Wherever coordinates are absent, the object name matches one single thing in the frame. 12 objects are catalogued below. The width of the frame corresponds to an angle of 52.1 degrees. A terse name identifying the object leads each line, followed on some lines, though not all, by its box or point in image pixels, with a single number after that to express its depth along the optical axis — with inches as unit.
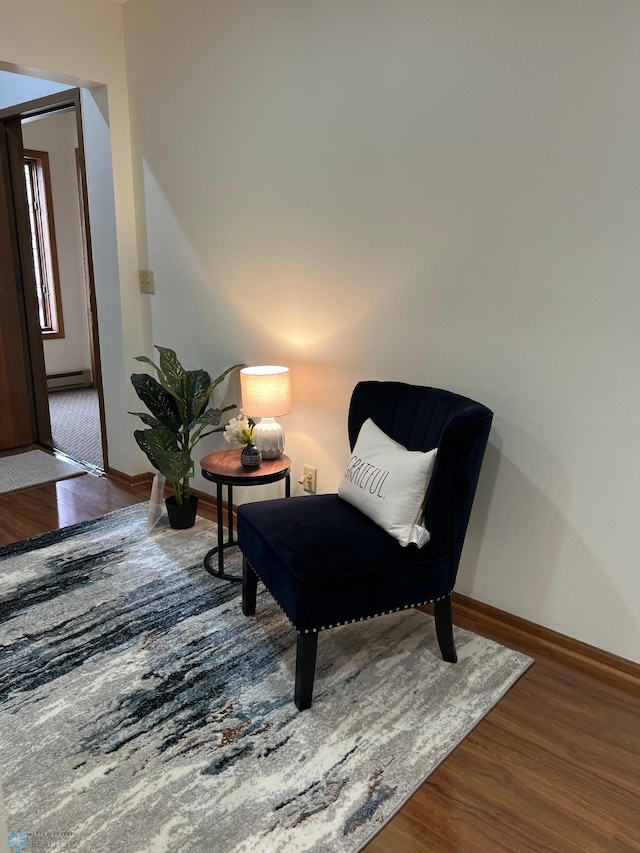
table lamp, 107.3
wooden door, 166.1
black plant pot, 125.9
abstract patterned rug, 63.4
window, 234.5
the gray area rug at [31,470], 151.6
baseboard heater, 248.7
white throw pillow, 81.1
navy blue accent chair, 76.0
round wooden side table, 100.7
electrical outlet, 118.7
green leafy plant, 115.7
